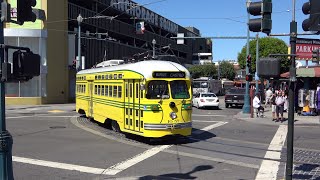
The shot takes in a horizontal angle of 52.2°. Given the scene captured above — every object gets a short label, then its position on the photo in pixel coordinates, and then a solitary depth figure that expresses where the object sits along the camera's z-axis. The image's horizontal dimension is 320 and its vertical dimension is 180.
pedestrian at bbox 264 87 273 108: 22.62
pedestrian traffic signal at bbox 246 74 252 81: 22.02
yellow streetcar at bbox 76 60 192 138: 10.72
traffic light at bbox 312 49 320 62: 19.23
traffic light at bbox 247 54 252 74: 22.81
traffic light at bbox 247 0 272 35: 6.17
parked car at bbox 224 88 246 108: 28.32
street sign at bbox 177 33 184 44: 26.40
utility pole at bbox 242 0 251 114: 21.76
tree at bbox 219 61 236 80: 88.83
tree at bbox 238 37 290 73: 55.18
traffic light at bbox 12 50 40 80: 5.17
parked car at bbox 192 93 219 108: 26.88
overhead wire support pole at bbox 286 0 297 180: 5.97
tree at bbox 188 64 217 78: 76.55
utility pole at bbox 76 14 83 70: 26.37
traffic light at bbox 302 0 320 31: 5.66
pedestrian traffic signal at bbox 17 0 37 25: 5.29
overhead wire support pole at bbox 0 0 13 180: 5.23
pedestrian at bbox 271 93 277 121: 17.95
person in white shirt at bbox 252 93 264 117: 19.43
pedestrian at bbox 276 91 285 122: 17.12
